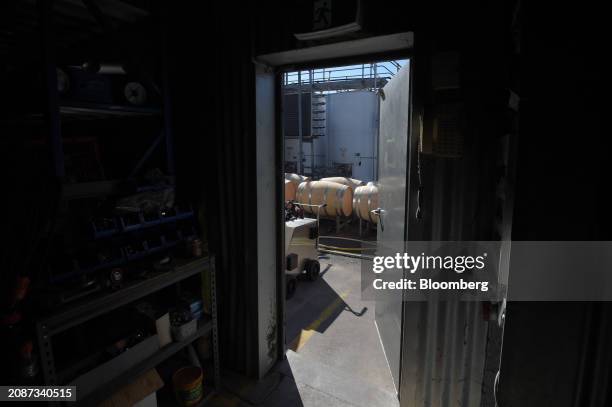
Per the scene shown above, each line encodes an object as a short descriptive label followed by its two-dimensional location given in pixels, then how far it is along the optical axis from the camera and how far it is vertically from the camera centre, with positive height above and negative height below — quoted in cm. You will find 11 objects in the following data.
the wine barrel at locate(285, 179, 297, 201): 974 -106
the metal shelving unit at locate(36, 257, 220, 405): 190 -98
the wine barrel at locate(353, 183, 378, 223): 820 -117
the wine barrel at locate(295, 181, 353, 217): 866 -112
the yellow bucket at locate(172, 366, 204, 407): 281 -191
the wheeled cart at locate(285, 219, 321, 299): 512 -153
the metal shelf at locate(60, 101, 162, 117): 217 +30
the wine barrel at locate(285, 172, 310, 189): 999 -75
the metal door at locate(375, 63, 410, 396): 291 -34
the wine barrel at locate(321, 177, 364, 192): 920 -77
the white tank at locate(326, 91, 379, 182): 1436 +100
